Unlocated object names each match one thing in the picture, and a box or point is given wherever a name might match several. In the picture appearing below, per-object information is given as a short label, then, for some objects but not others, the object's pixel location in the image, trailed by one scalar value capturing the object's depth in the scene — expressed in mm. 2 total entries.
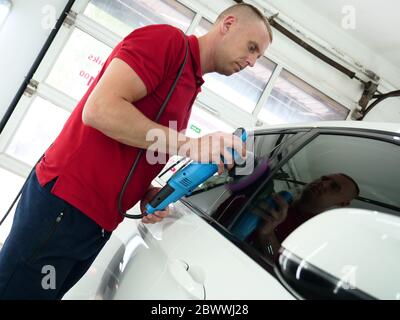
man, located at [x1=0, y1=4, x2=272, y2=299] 819
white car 440
